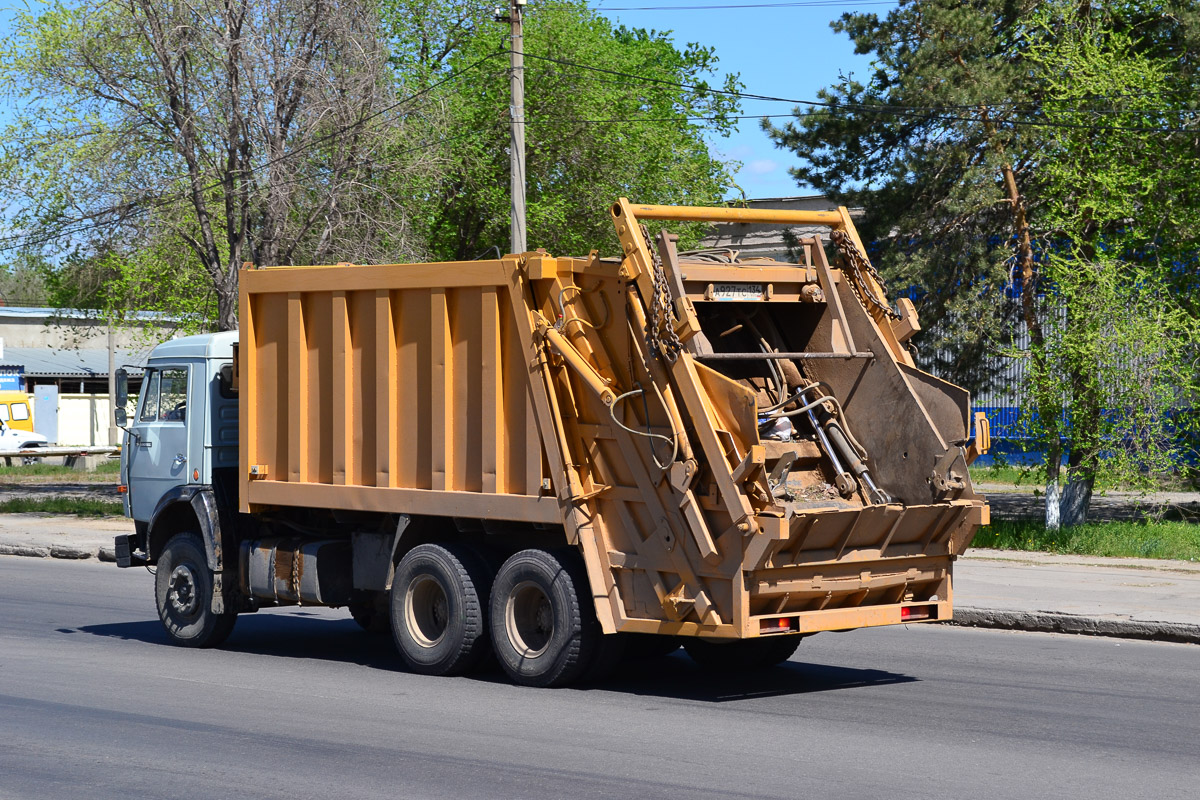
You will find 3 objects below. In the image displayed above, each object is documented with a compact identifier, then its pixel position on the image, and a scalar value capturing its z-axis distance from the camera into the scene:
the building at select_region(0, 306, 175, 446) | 52.72
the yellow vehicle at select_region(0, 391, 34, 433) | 48.47
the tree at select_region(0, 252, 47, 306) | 93.71
